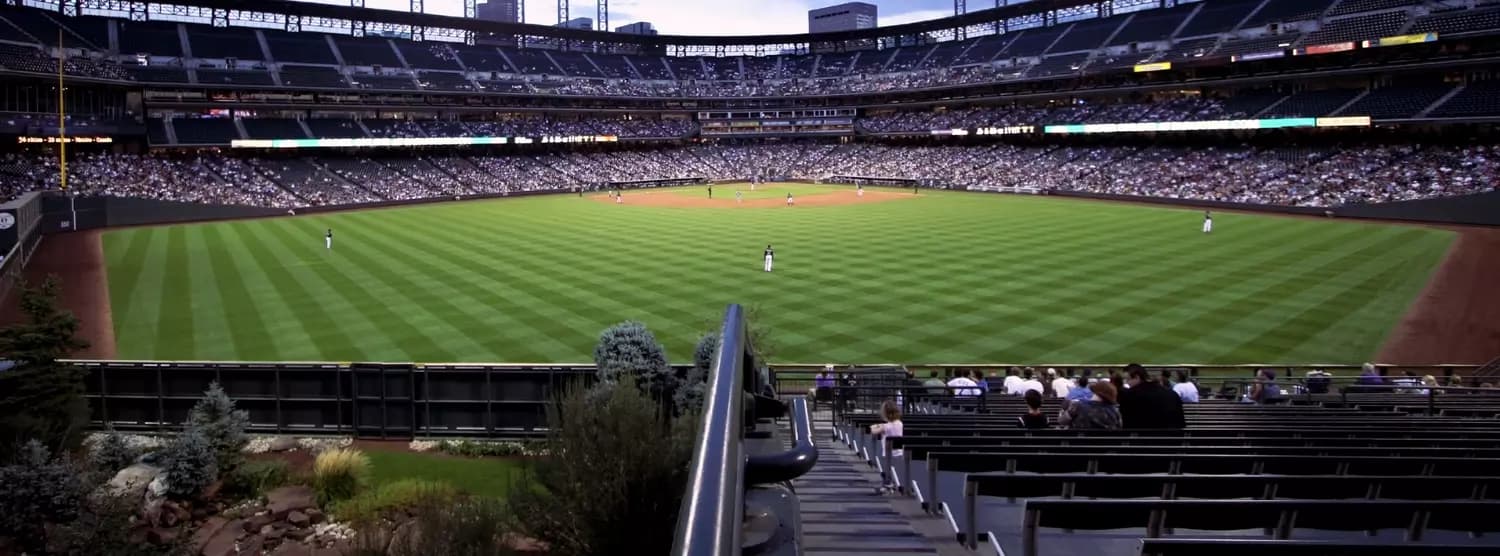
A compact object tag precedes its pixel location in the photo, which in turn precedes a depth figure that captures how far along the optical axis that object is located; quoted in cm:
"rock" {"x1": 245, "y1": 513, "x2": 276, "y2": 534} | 1244
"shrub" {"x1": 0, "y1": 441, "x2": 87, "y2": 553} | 1110
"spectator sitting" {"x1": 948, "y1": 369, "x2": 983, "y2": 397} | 1597
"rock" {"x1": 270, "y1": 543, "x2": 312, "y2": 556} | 1157
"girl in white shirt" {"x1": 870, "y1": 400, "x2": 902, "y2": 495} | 966
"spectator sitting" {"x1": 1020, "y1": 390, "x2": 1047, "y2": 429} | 966
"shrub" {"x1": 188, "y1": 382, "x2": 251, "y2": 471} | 1376
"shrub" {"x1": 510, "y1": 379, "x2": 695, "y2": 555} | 708
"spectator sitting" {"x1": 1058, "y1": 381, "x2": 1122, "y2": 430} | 947
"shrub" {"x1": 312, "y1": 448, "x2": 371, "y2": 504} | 1353
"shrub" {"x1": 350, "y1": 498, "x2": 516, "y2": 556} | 733
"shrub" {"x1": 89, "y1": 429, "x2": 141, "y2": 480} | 1331
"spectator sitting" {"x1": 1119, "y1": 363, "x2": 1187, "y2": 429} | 947
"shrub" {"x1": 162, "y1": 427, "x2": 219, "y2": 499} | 1280
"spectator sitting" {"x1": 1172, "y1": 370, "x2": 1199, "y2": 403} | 1534
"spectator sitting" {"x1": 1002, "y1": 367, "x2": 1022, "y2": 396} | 1719
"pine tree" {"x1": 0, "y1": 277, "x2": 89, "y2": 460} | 1381
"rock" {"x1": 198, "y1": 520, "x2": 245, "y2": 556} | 1167
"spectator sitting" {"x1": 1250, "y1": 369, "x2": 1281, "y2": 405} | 1614
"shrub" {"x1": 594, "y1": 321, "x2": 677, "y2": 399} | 1521
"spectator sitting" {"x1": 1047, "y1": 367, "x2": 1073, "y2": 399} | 1677
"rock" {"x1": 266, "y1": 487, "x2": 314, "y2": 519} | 1301
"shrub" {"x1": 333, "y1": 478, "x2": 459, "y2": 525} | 1216
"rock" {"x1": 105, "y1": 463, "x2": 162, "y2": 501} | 1229
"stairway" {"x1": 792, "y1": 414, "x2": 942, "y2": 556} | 614
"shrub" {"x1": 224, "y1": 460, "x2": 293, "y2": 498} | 1367
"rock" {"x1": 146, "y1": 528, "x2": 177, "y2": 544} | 1152
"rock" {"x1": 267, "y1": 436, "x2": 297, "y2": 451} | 1648
